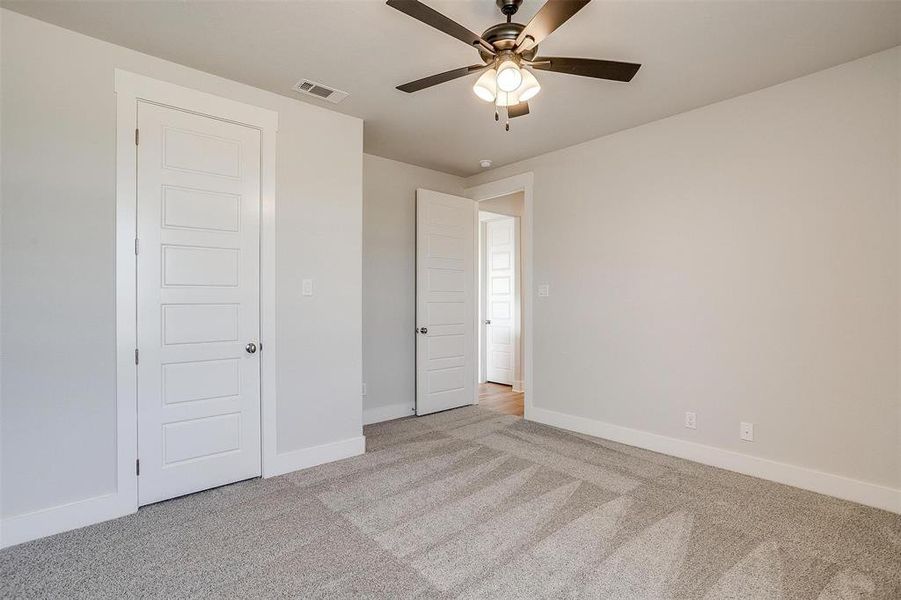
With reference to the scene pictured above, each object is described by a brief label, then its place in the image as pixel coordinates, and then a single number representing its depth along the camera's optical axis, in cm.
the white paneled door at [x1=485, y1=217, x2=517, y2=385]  609
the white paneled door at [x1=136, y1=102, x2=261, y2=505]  255
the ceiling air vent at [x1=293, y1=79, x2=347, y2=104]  288
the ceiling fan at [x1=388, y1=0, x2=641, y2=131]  171
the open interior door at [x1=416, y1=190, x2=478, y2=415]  455
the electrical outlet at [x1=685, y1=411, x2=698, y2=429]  328
